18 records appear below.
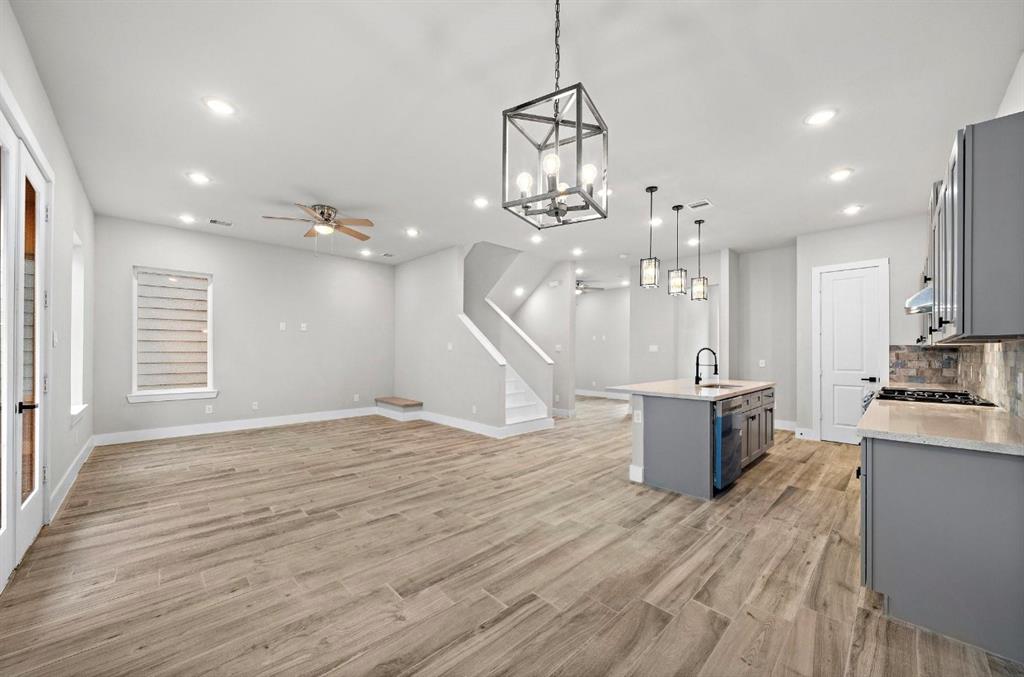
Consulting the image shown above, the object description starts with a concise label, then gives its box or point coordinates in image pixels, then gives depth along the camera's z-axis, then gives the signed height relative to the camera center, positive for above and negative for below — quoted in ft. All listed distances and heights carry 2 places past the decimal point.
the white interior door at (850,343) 18.11 -0.09
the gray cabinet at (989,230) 5.54 +1.45
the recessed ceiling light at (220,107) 9.50 +5.15
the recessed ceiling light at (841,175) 12.90 +4.98
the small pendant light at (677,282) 15.78 +2.10
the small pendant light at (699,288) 16.83 +2.01
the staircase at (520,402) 22.11 -3.30
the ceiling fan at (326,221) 16.05 +4.37
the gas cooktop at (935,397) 10.48 -1.43
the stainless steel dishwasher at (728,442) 12.03 -2.92
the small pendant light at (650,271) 14.25 +2.26
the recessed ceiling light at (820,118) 9.73 +5.05
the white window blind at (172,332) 19.22 +0.33
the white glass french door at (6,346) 7.23 -0.12
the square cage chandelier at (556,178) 5.37 +2.28
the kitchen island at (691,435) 11.96 -2.74
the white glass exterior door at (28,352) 7.94 -0.25
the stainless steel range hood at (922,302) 9.39 +0.88
